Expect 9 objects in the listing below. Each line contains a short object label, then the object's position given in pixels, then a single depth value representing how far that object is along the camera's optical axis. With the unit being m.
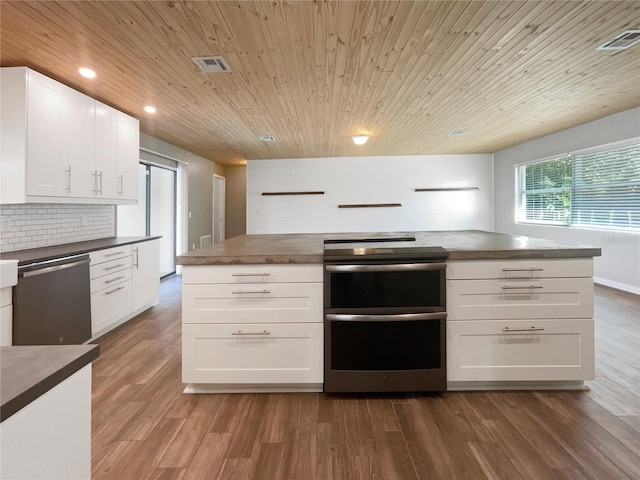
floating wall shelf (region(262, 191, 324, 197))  7.68
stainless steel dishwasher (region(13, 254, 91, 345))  2.25
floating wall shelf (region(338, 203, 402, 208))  7.63
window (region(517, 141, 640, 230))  4.59
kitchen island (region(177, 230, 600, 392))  2.07
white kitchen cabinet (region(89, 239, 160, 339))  3.08
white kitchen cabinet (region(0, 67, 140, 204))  2.60
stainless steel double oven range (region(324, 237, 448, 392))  2.03
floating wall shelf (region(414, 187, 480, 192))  7.60
